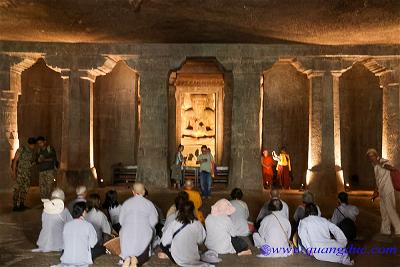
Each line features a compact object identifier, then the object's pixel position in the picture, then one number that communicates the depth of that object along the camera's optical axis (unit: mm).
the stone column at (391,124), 13656
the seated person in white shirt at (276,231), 6898
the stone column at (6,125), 14016
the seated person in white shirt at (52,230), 7199
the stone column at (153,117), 14258
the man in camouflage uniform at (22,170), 10602
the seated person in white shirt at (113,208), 8109
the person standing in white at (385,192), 8297
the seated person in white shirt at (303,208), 7664
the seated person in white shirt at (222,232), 7059
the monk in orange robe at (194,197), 8008
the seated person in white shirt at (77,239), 6164
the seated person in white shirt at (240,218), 7777
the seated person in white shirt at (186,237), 6250
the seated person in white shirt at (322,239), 6535
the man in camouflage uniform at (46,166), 10688
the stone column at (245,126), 14094
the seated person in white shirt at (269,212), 7623
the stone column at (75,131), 14211
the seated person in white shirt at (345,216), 8086
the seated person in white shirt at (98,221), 7207
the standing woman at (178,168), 13727
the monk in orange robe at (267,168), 15179
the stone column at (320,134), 14016
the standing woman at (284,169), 15481
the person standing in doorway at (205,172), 12235
